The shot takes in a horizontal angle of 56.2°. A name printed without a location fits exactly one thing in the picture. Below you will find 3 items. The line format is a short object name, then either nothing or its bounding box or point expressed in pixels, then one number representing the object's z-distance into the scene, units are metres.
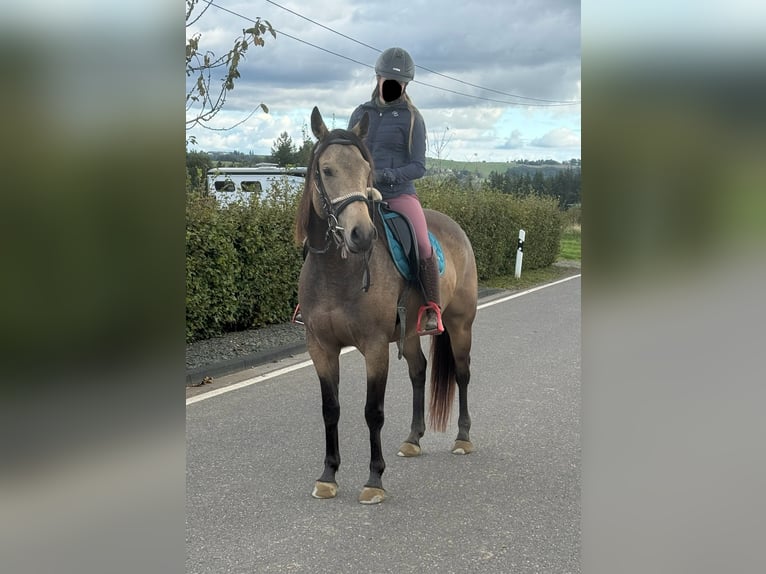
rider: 3.77
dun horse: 3.45
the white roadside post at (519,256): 15.17
